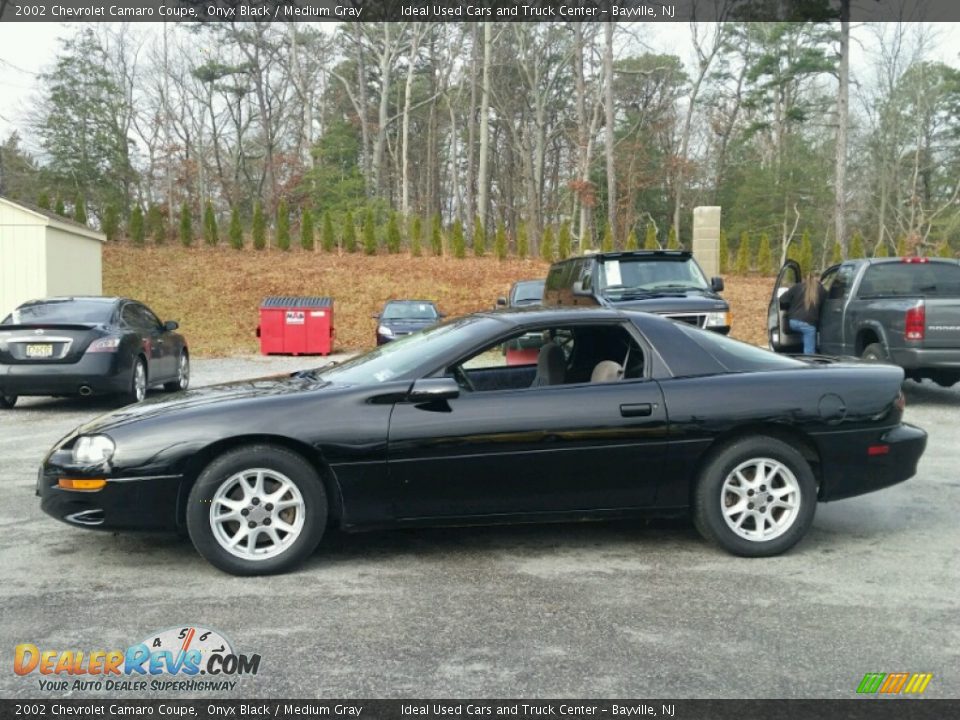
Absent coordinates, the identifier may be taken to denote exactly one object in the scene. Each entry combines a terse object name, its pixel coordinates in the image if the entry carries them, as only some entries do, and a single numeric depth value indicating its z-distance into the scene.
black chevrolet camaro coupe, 4.43
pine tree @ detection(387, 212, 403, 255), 32.66
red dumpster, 20.98
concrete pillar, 25.53
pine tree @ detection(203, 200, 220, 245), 33.00
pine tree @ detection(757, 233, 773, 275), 30.41
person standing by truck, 11.99
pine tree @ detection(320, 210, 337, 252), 33.03
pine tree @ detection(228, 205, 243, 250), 32.94
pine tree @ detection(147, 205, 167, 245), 33.12
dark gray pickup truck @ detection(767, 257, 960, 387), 10.21
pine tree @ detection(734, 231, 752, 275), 30.41
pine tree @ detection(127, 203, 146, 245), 32.47
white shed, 19.44
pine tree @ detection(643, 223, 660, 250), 31.81
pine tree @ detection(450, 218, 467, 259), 32.03
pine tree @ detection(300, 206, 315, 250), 33.09
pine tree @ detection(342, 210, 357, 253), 32.97
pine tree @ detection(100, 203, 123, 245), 32.94
